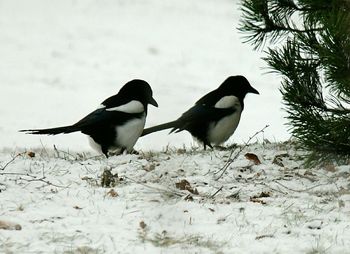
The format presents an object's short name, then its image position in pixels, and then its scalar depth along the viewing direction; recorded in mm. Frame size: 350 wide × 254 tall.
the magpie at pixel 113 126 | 16312
